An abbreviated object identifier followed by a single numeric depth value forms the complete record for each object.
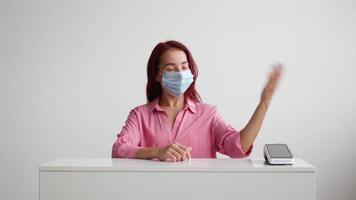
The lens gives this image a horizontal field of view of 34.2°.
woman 2.50
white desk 1.83
